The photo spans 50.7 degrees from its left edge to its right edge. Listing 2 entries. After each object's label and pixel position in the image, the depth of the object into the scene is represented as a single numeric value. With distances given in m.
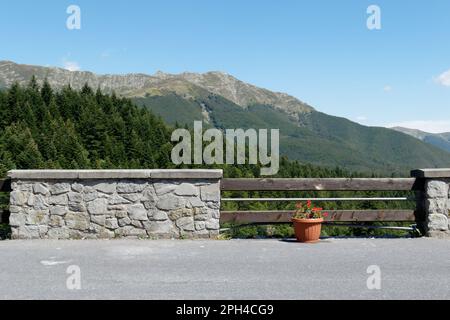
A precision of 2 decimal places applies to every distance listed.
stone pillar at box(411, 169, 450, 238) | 9.89
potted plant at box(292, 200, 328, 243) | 9.45
